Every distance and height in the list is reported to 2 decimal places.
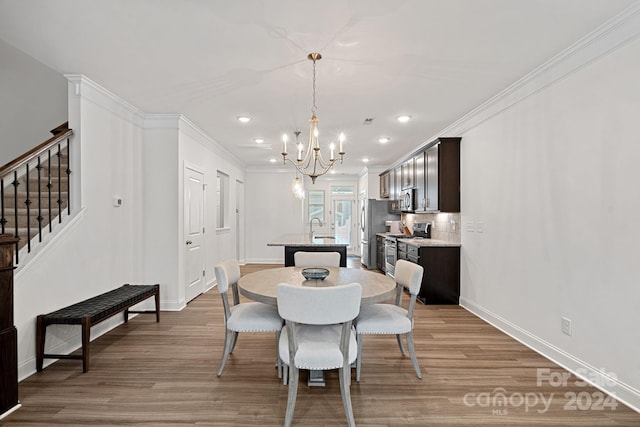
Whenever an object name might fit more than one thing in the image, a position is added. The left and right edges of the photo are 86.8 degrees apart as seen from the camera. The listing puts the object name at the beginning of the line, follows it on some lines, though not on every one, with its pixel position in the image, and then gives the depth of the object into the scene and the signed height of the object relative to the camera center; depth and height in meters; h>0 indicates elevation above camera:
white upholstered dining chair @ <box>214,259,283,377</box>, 2.63 -0.84
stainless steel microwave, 5.80 +0.20
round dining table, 2.35 -0.58
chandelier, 2.78 +0.69
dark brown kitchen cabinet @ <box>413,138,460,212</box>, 4.78 +0.52
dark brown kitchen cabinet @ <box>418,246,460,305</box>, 4.72 -0.88
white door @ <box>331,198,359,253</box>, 10.11 -0.30
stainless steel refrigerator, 7.82 -0.18
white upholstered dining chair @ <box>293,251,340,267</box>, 3.73 -0.54
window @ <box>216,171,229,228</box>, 7.03 +0.21
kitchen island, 4.62 -0.49
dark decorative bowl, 2.74 -0.52
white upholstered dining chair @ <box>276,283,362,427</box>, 1.94 -0.66
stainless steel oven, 6.04 -0.79
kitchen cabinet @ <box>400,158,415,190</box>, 5.98 +0.68
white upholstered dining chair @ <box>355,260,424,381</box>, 2.58 -0.84
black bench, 2.74 -0.89
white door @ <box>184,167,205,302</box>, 4.79 -0.30
